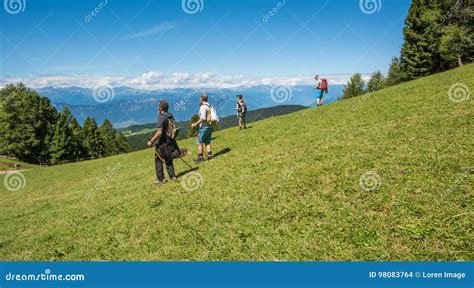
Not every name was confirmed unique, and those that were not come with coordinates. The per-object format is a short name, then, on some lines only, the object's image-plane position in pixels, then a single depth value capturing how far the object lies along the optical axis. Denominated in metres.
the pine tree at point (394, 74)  75.38
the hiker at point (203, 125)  15.25
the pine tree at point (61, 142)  73.62
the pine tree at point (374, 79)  108.44
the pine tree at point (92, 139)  95.88
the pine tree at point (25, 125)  70.06
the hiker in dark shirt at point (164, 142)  12.85
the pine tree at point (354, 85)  110.06
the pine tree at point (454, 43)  54.25
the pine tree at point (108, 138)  101.44
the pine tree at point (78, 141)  85.22
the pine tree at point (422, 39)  61.37
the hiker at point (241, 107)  24.02
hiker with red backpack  28.59
